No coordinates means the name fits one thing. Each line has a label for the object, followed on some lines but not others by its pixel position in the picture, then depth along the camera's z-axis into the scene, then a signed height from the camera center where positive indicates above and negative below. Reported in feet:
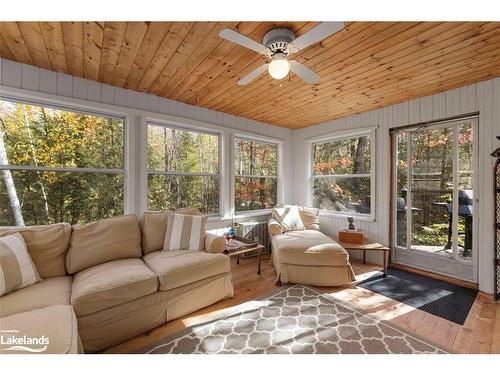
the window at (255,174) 12.69 +0.71
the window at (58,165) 7.07 +0.77
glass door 9.02 -0.57
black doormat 6.95 -4.04
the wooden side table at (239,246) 8.38 -2.50
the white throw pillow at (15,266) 4.98 -1.95
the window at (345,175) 11.78 +0.63
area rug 5.23 -3.97
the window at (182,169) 9.86 +0.83
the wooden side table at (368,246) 9.40 -2.75
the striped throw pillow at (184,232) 7.95 -1.75
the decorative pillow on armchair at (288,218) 11.22 -1.73
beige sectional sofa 4.39 -2.51
